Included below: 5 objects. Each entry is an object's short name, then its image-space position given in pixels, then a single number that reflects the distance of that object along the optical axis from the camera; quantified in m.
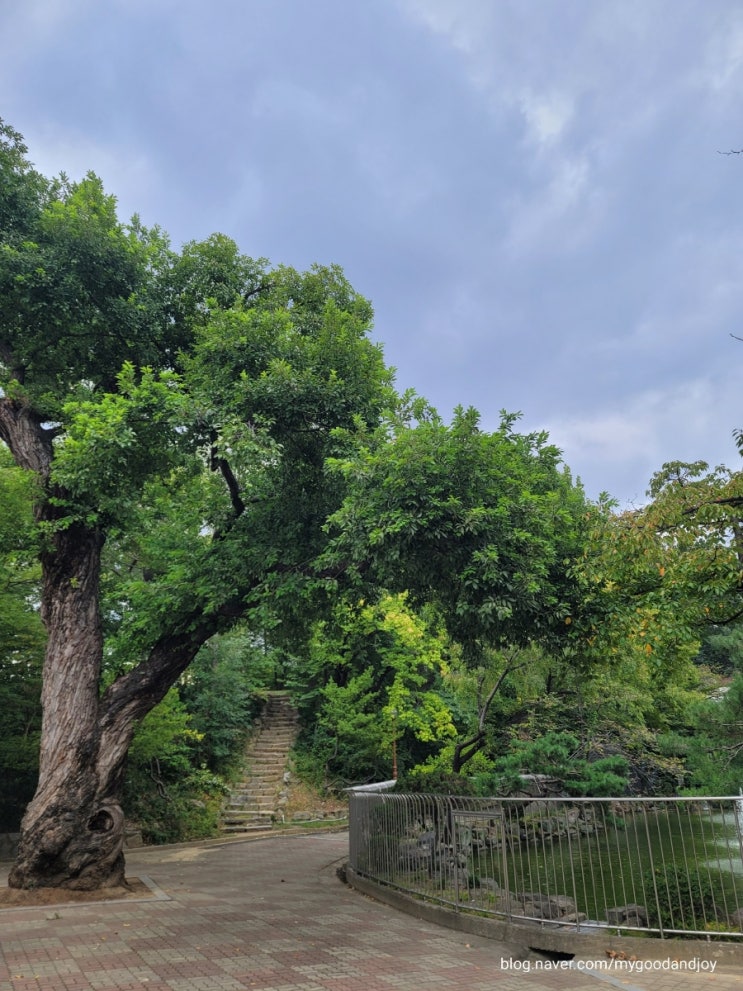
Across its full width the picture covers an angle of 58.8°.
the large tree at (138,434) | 8.87
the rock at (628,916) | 6.29
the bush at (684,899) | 5.99
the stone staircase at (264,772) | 18.69
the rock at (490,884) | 7.36
